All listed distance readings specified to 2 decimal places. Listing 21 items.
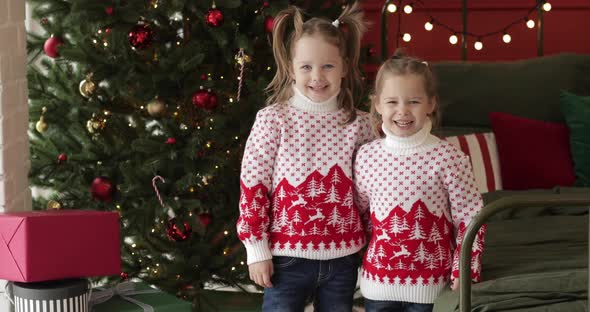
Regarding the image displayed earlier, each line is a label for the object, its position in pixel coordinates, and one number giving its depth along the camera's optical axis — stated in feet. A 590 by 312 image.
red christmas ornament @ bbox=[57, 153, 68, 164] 11.41
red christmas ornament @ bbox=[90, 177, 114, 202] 11.12
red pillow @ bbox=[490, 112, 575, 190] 12.15
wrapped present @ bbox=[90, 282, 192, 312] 9.31
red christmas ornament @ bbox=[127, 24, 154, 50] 10.74
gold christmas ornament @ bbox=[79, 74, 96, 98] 11.10
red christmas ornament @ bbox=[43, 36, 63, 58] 11.21
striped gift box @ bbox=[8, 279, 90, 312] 8.70
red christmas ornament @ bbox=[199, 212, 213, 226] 11.33
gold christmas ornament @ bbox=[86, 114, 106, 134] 11.21
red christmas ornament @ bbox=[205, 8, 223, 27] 10.66
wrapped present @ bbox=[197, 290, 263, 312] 12.64
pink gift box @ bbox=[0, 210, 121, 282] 8.79
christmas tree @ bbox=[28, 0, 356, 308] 10.92
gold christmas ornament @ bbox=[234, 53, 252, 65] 10.80
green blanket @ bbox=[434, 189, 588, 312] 7.13
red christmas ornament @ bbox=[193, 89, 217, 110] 10.82
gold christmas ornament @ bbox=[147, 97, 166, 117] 11.00
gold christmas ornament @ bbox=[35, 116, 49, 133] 11.42
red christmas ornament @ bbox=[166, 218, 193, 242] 11.03
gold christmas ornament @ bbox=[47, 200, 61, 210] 11.29
